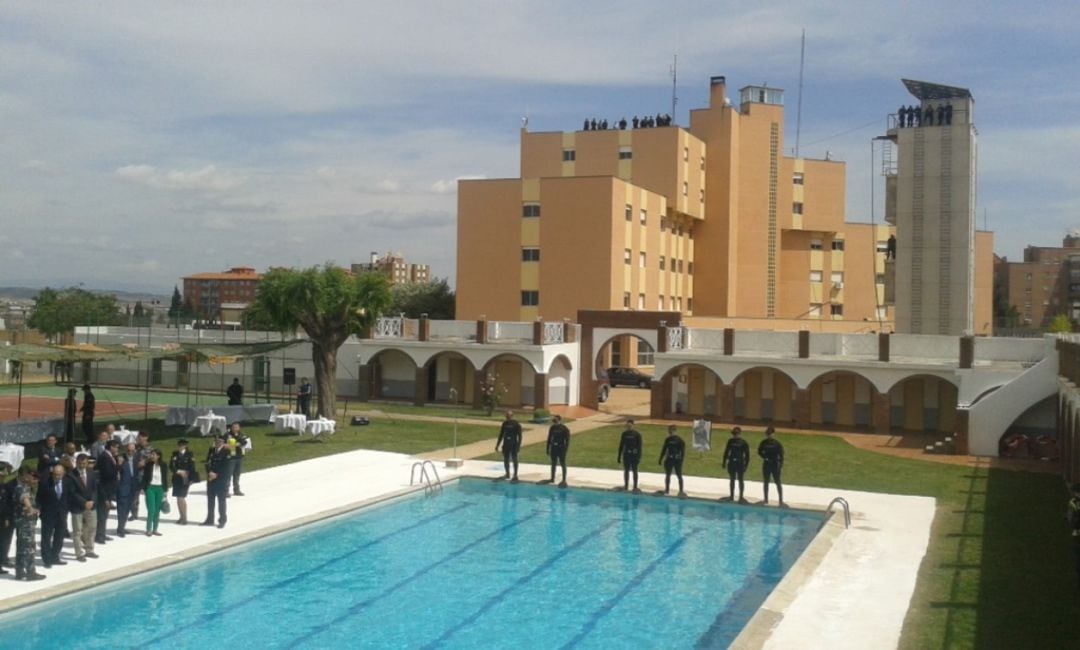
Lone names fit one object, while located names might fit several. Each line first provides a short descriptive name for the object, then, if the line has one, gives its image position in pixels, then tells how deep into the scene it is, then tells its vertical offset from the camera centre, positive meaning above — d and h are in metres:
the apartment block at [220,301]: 194.16 +4.89
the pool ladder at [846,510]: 19.66 -3.59
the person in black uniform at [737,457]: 21.64 -2.73
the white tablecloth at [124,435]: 23.69 -2.79
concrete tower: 41.84 +5.40
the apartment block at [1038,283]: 138.38 +8.02
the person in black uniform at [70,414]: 27.31 -2.57
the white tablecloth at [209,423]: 31.42 -3.18
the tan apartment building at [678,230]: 53.91 +6.39
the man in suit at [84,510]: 15.14 -2.92
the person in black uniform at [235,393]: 35.34 -2.46
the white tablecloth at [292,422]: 31.75 -3.11
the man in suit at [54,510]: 14.58 -2.83
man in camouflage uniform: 13.93 -2.89
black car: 51.81 -2.44
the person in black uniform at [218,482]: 18.16 -2.92
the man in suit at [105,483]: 16.39 -2.70
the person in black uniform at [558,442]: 23.73 -2.71
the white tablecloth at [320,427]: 30.72 -3.15
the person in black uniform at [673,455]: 22.64 -2.84
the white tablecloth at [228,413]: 32.81 -3.01
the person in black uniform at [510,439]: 24.14 -2.69
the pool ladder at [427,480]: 23.42 -3.73
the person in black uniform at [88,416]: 29.11 -2.77
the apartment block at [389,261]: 184.00 +12.84
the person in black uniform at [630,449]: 23.03 -2.78
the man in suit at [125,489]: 16.91 -2.88
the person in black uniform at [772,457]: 21.48 -2.70
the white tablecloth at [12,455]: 22.60 -3.12
